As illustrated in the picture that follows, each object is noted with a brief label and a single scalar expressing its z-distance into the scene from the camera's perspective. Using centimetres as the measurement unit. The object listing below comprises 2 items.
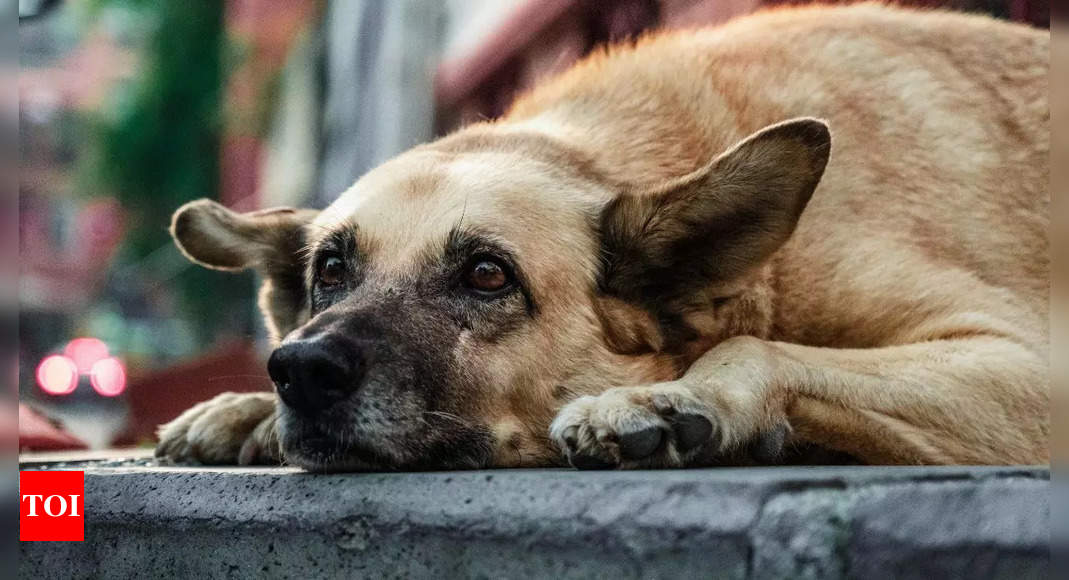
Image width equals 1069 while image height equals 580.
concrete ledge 75
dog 90
